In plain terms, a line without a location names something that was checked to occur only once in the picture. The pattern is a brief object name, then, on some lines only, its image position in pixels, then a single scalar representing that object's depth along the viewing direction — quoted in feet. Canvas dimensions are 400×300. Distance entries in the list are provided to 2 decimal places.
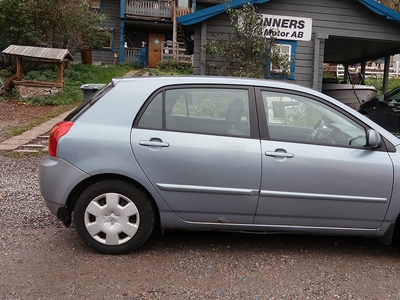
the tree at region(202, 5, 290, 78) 31.78
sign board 34.76
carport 34.35
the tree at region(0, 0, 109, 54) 51.78
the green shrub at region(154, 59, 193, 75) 67.67
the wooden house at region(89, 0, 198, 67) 74.54
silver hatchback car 11.31
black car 29.37
